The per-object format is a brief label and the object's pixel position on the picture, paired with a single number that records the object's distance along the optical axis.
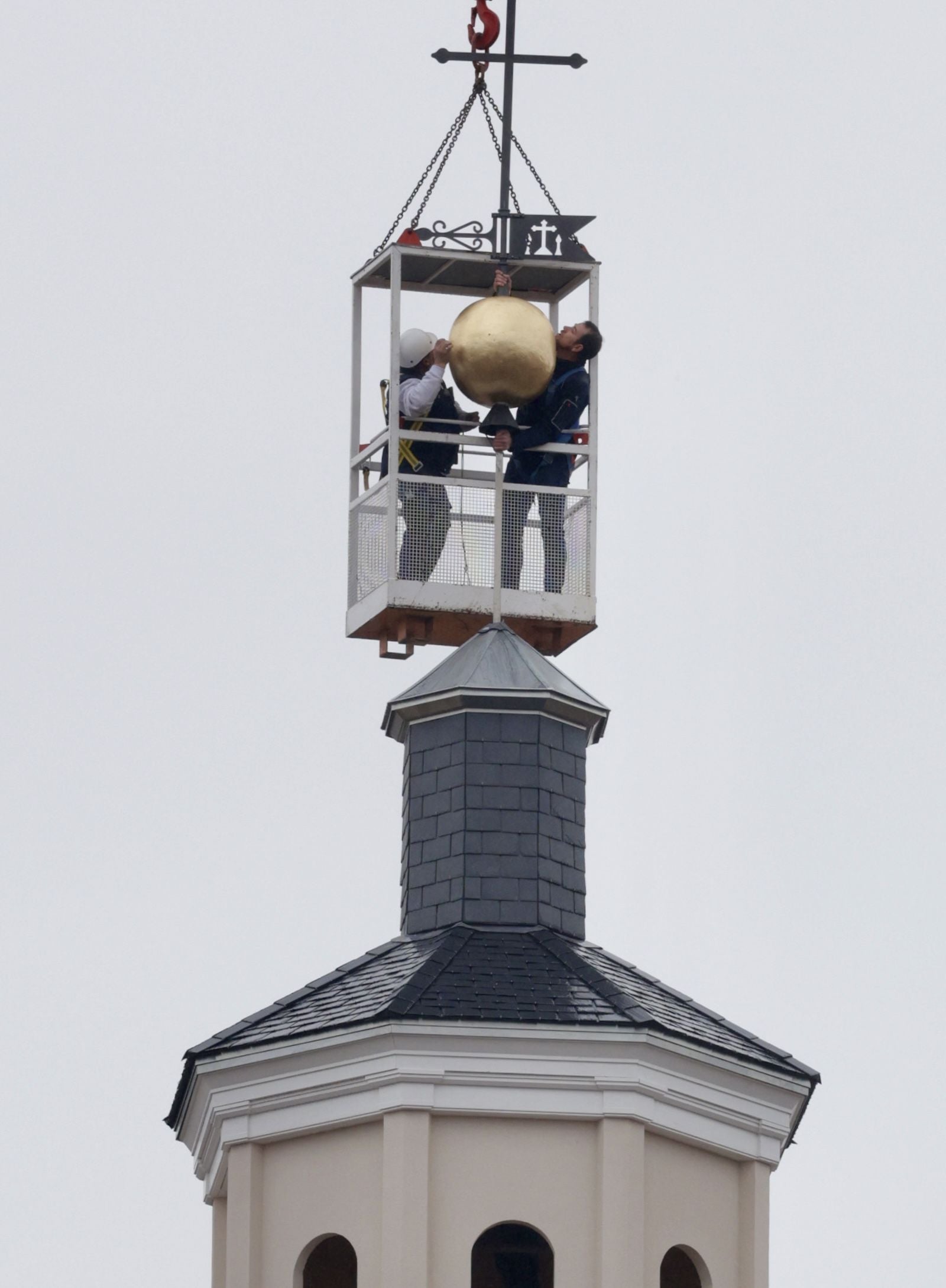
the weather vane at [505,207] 65.19
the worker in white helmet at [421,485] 64.56
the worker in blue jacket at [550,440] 64.81
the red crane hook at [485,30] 66.06
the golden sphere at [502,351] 64.19
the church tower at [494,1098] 59.75
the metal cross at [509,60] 65.81
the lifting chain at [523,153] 65.50
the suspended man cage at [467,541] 64.44
